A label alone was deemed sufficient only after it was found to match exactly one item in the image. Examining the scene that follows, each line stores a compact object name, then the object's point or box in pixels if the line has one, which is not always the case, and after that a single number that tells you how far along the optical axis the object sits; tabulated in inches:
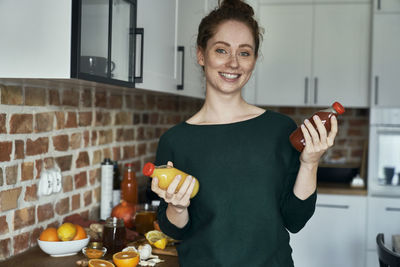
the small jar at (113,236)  68.1
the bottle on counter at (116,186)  89.7
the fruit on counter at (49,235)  64.7
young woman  49.6
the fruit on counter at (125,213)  81.4
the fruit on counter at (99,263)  58.4
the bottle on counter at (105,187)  86.9
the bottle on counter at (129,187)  88.6
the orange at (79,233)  67.2
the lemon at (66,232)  65.6
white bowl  63.9
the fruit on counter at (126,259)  59.3
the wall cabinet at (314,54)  133.2
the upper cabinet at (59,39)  48.2
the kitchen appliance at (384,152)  125.9
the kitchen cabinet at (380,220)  124.9
